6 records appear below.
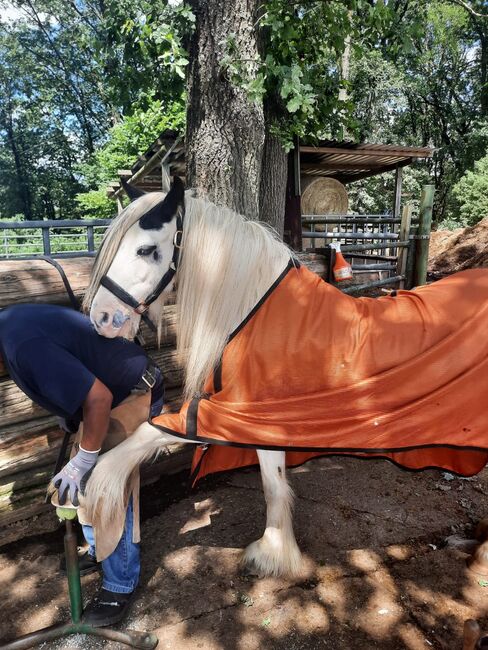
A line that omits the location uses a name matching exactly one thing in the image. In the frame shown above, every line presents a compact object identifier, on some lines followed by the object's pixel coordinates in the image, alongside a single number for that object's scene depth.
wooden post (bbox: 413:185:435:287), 6.17
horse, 2.01
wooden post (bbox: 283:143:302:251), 6.36
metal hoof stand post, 1.89
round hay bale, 11.45
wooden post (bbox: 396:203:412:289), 6.47
